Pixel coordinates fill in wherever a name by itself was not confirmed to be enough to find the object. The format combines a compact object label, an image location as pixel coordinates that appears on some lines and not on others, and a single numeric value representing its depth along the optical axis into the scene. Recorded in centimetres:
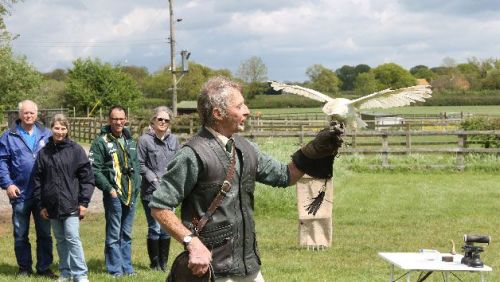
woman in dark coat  759
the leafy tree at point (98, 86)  6038
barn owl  418
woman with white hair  844
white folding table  573
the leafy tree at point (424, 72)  6875
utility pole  3903
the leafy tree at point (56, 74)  10848
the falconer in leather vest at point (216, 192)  385
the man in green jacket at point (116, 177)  816
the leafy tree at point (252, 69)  4959
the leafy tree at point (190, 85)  7494
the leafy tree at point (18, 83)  4559
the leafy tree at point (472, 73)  5614
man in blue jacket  816
